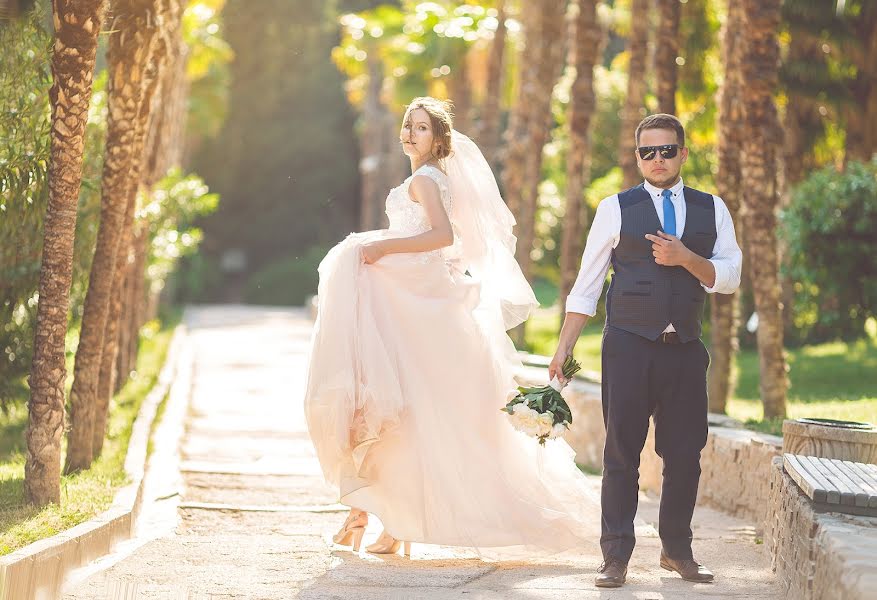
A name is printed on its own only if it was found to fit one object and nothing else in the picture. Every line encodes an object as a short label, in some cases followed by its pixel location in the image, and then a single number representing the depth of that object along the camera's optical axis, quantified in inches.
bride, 493.2
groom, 430.7
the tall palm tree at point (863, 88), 1443.5
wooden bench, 389.7
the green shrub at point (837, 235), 1133.7
